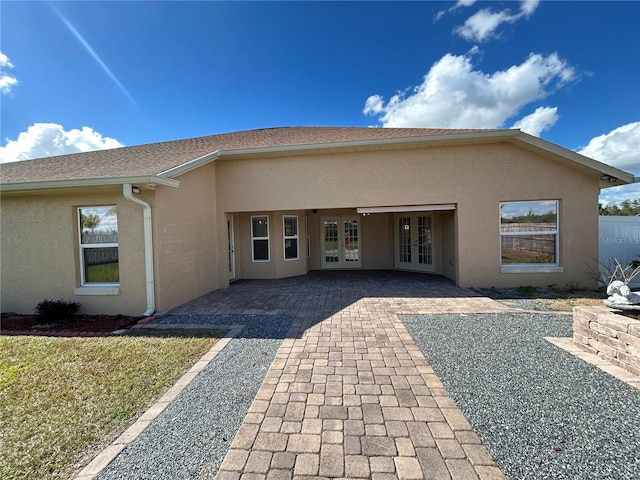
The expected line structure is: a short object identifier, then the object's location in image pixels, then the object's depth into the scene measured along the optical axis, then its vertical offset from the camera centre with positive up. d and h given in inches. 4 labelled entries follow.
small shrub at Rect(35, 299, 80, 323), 237.6 -60.4
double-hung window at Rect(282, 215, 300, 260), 432.5 +2.4
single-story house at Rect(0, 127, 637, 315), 250.2 +36.6
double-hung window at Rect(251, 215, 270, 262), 418.9 +0.3
